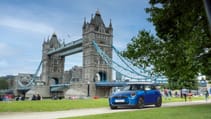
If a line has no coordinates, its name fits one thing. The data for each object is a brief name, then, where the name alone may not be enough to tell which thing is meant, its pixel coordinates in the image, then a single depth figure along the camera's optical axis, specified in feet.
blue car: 31.29
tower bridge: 203.90
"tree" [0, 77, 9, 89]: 326.95
